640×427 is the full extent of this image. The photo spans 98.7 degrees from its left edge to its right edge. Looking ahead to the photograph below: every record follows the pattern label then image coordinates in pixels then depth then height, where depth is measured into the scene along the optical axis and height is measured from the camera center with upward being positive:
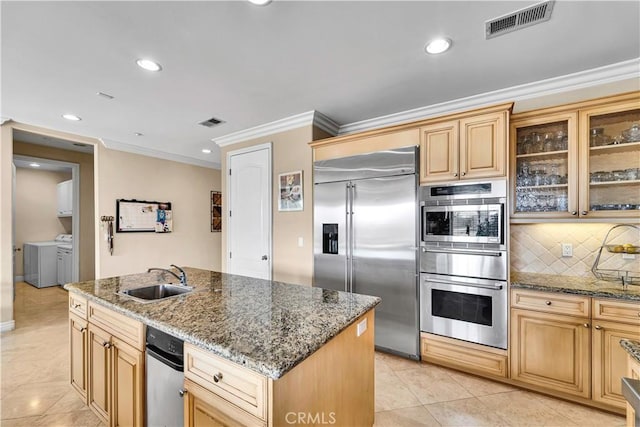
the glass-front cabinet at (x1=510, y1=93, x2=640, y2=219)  2.11 +0.41
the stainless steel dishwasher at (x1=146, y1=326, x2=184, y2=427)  1.23 -0.78
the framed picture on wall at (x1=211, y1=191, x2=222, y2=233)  5.77 +0.02
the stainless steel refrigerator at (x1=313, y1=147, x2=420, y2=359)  2.62 -0.24
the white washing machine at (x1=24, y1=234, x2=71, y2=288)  5.52 -1.03
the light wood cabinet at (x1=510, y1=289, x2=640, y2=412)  1.84 -0.95
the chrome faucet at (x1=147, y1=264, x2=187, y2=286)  1.97 -0.48
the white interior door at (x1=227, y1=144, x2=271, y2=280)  3.62 +0.01
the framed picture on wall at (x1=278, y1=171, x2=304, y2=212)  3.33 +0.25
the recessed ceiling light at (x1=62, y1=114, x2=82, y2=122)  3.21 +1.14
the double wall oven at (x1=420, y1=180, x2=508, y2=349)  2.23 -0.42
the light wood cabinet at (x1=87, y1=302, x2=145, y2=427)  1.42 -0.89
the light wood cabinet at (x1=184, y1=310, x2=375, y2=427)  0.94 -0.69
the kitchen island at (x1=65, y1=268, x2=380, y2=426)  0.97 -0.59
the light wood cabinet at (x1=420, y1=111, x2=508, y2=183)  2.25 +0.56
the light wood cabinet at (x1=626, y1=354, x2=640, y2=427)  0.96 -0.60
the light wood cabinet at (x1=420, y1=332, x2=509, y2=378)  2.24 -1.24
